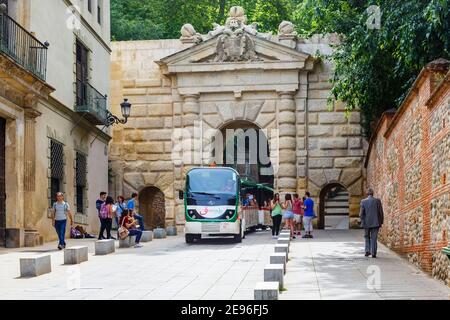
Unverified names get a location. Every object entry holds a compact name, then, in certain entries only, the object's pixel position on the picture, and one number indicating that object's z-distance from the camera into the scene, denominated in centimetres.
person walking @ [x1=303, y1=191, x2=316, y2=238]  2606
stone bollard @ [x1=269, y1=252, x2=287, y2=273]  1424
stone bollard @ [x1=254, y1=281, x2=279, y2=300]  954
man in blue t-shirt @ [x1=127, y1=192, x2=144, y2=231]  2632
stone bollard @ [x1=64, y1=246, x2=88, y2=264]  1648
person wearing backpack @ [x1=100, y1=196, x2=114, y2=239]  2325
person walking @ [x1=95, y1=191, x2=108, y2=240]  2513
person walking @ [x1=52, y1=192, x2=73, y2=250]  2067
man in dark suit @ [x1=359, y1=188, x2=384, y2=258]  1805
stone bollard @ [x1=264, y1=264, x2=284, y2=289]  1150
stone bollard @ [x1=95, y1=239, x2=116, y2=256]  1905
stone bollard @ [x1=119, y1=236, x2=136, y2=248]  2188
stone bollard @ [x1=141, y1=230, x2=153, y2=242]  2504
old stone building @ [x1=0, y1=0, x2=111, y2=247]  2156
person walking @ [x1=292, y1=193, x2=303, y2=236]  2733
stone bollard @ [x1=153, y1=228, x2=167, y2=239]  2772
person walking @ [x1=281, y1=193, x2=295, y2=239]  2613
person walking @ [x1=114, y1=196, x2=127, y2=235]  2676
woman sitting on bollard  2186
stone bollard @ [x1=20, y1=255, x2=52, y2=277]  1394
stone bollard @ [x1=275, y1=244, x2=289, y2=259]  1633
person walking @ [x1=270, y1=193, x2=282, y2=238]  2723
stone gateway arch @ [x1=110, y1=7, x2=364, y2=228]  3266
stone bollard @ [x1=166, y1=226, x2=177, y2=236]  3033
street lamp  2816
